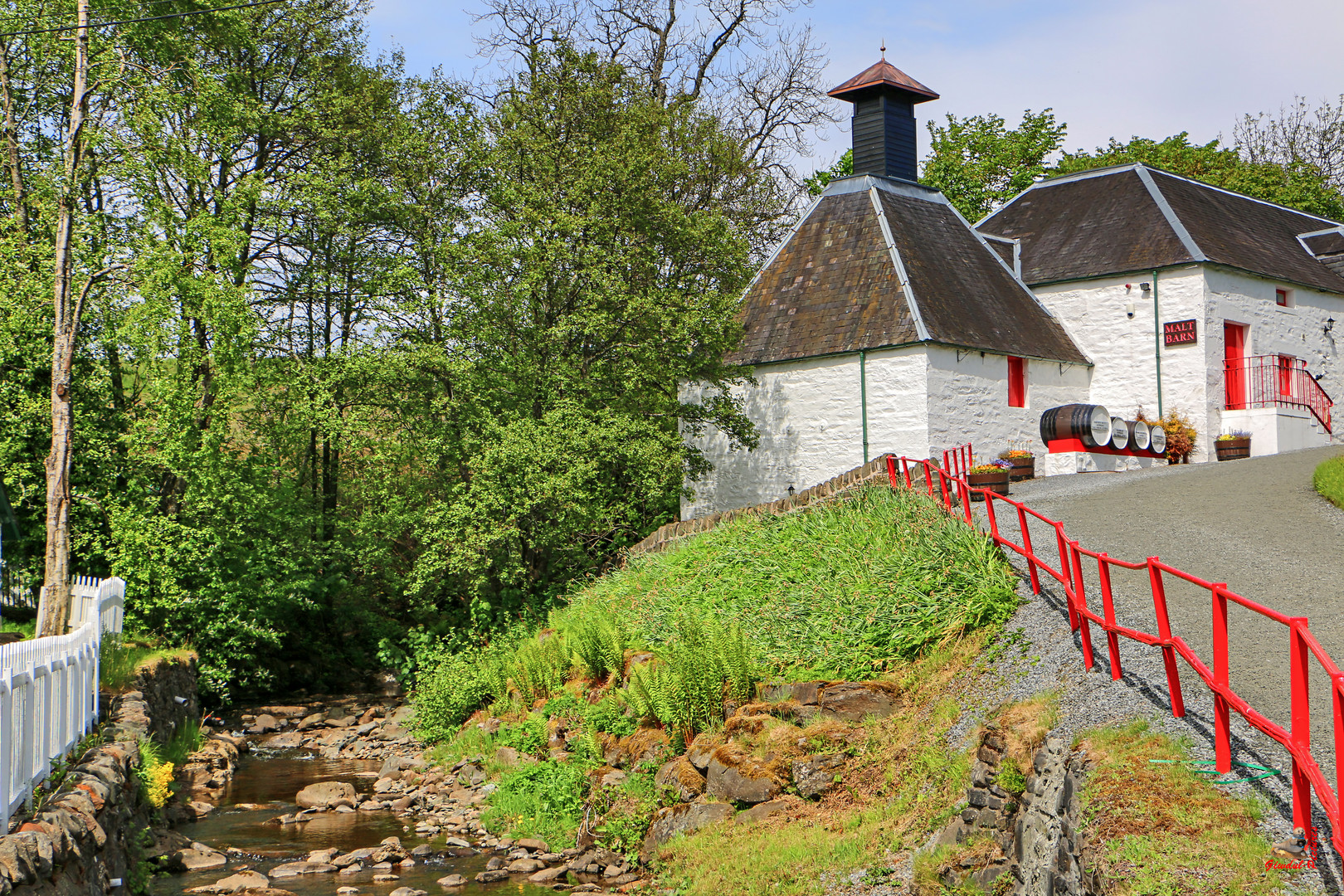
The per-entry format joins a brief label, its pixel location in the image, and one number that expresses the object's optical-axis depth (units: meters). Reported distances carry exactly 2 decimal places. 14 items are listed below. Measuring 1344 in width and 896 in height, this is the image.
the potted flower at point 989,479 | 19.91
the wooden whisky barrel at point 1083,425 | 24.55
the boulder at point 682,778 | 11.75
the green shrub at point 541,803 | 13.05
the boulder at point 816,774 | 10.77
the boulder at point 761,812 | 10.82
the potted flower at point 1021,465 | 23.23
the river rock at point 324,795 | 14.84
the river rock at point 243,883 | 10.93
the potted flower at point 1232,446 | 26.22
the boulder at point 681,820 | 11.22
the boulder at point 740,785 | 11.05
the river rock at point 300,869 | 11.75
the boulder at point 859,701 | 11.34
